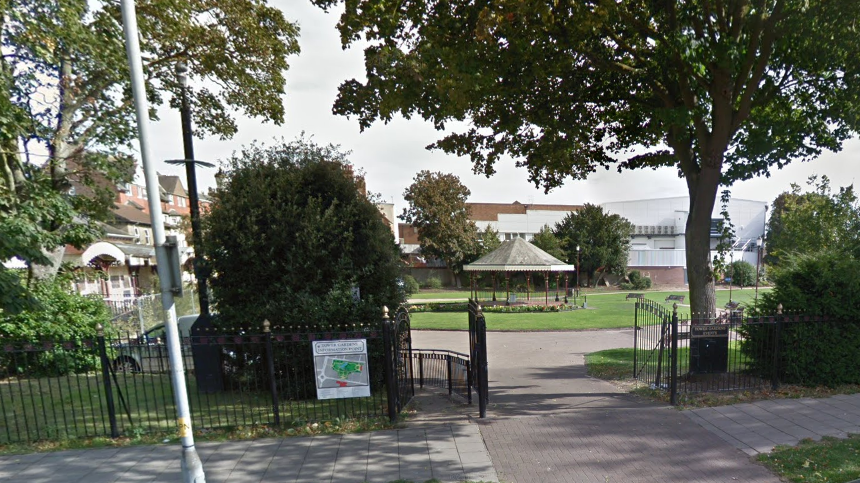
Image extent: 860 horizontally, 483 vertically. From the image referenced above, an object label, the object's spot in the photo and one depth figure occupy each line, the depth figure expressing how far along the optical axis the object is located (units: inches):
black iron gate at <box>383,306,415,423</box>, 233.8
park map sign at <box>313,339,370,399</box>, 236.4
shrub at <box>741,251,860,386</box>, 278.7
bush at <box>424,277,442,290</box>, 1765.5
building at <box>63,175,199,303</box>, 781.3
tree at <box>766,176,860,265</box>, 334.0
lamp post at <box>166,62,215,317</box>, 282.4
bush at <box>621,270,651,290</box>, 1663.4
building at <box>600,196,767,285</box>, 1808.6
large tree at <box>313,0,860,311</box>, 246.4
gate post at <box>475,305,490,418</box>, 242.8
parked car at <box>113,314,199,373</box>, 226.3
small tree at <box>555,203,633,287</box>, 1700.3
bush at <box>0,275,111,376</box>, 357.1
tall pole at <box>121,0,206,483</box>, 147.6
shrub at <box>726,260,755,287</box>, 1609.3
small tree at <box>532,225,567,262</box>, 1616.6
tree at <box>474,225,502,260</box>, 1747.0
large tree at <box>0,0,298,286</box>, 328.2
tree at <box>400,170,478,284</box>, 1720.0
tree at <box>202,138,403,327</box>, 272.8
